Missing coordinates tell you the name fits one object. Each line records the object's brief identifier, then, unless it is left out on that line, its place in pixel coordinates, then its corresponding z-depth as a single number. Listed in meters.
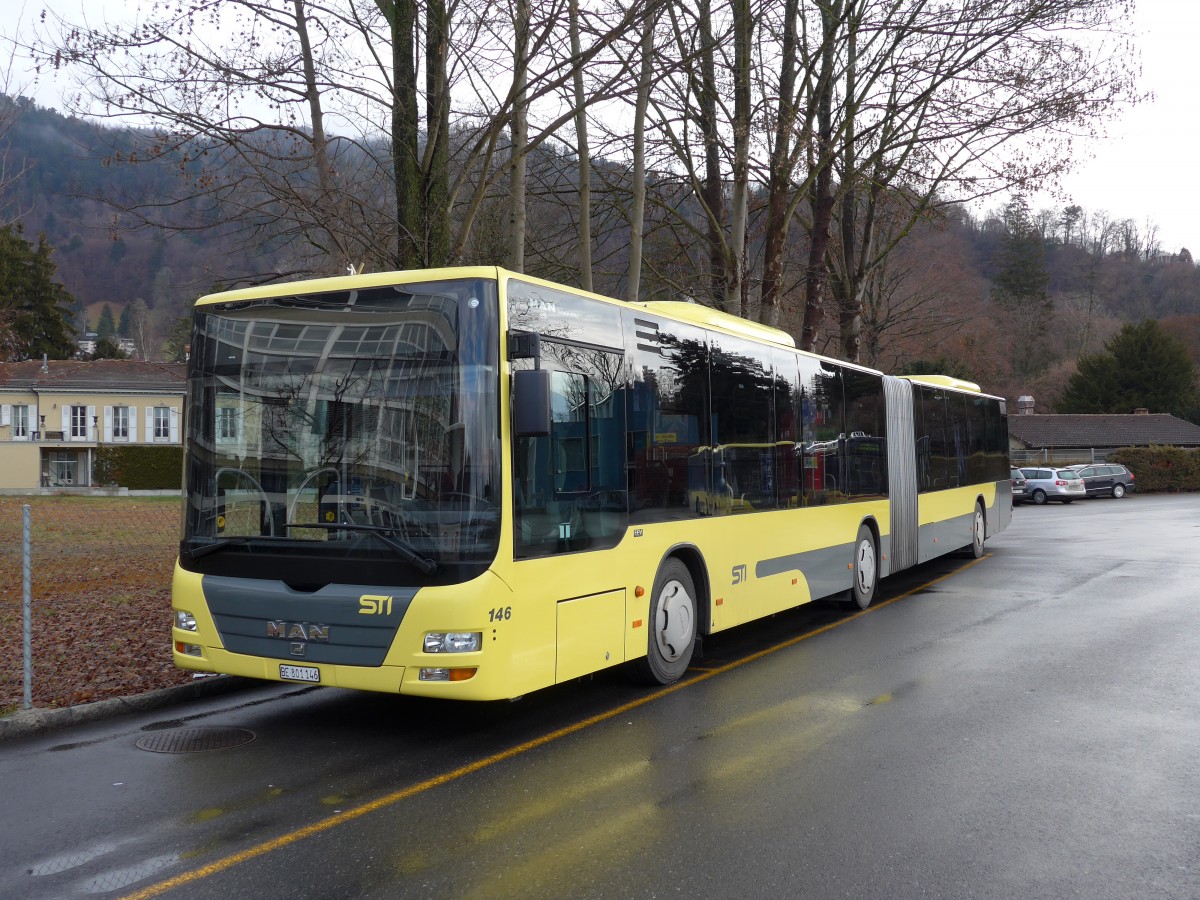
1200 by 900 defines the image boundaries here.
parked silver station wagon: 45.56
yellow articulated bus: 6.27
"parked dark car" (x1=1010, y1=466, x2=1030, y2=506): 45.78
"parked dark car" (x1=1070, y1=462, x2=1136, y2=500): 48.28
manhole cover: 6.69
